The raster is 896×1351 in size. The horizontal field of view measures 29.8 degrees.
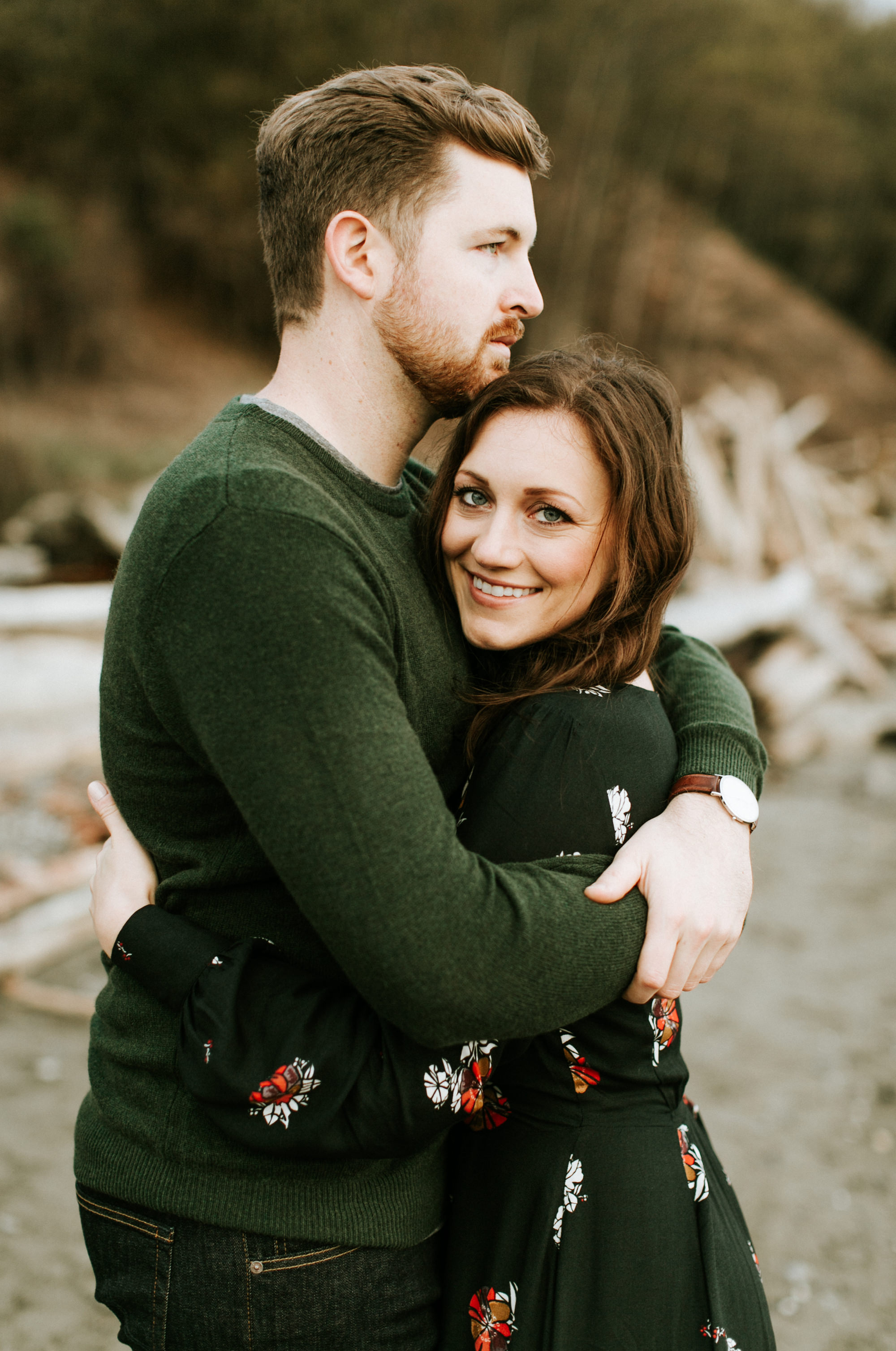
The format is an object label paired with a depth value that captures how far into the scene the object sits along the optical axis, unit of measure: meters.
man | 0.93
